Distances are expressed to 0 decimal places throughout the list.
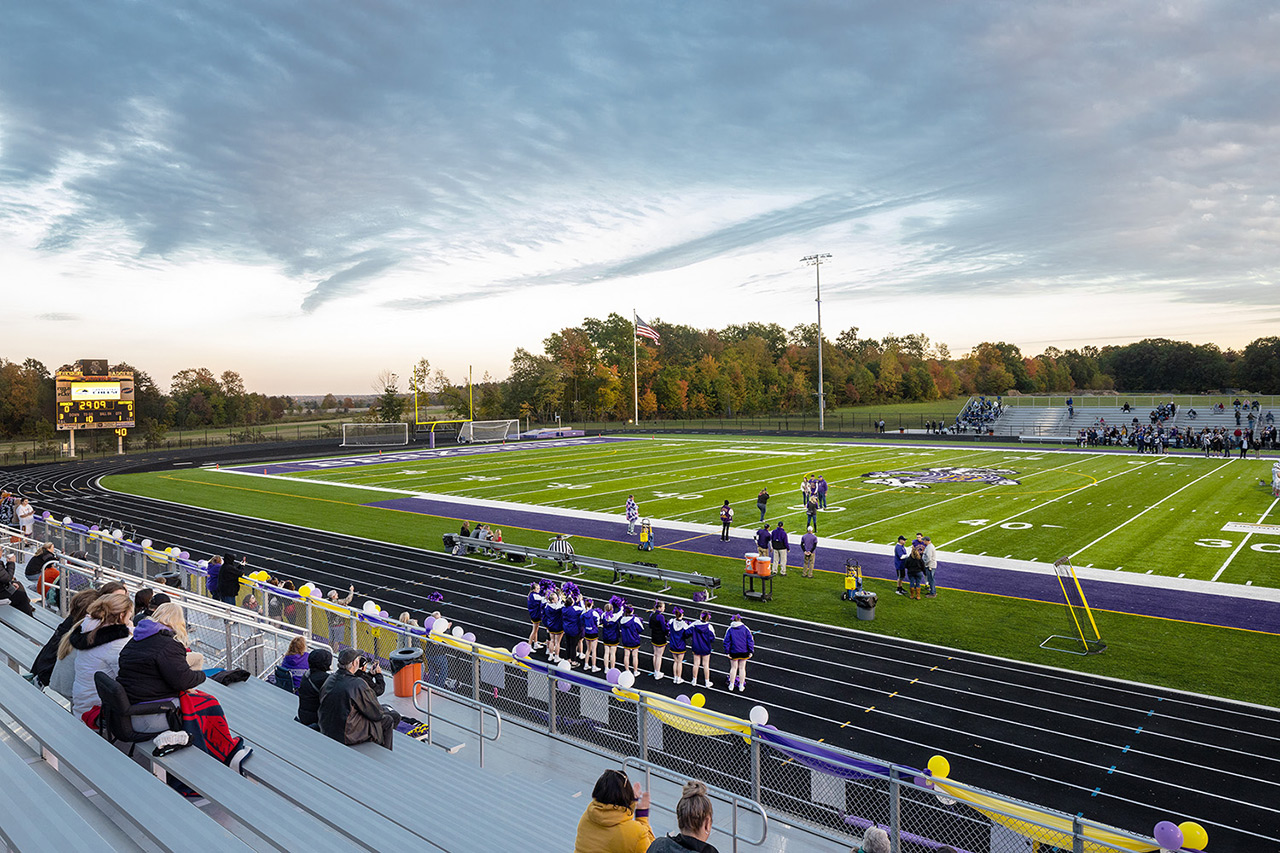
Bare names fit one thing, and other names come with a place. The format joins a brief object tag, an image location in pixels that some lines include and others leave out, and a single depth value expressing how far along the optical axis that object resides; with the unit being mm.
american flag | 67919
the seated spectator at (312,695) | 6477
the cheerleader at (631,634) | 11812
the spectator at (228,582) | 13125
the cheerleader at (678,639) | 11609
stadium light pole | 64000
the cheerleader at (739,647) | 11203
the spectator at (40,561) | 12302
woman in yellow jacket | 4211
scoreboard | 53188
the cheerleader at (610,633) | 11820
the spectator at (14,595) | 9438
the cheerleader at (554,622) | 12633
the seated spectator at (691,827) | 3803
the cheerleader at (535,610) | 13250
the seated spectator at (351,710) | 6074
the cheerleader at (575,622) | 12500
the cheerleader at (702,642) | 11523
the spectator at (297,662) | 8039
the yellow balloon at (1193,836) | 4816
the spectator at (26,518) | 20172
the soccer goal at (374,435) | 66125
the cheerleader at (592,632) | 12195
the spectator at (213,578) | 13656
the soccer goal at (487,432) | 65188
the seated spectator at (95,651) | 5660
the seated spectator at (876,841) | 4598
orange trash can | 8769
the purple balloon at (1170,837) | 4371
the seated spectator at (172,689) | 5258
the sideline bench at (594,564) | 16672
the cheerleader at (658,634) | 11820
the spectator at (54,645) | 6660
